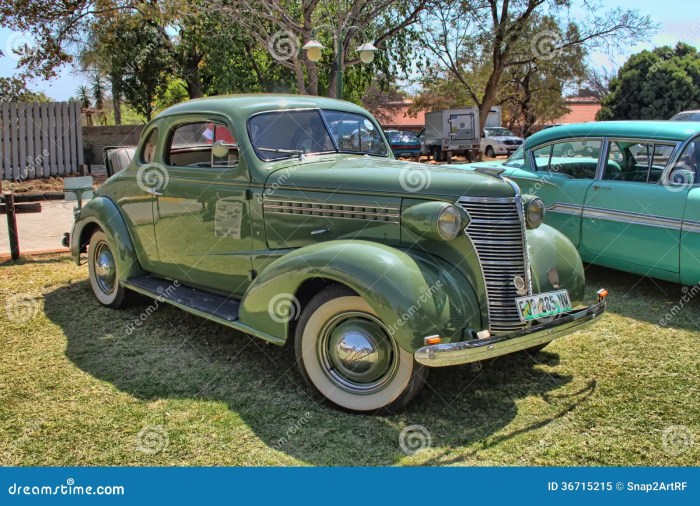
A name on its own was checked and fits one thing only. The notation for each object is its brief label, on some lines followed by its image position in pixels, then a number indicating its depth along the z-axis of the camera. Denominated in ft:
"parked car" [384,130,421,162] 88.22
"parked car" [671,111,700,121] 49.06
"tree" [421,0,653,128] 70.11
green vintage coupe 11.40
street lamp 42.78
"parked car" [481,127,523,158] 95.91
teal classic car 18.15
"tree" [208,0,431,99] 53.93
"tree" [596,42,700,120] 101.04
